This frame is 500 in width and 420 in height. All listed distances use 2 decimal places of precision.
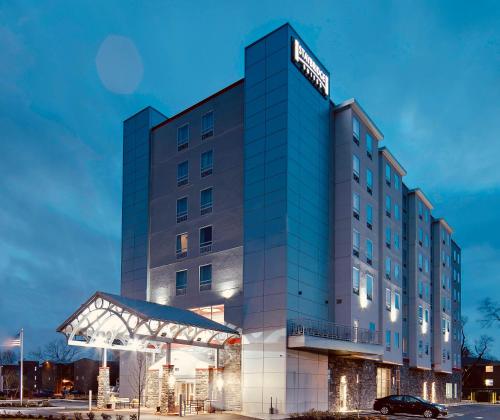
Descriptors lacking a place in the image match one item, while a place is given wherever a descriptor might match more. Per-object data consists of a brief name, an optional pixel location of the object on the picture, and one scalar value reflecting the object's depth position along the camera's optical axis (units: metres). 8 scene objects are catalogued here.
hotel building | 32.81
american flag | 39.53
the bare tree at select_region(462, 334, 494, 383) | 92.31
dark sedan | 34.44
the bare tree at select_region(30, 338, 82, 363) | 117.62
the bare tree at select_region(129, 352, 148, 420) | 38.00
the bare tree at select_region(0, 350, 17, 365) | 112.06
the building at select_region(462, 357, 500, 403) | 89.56
